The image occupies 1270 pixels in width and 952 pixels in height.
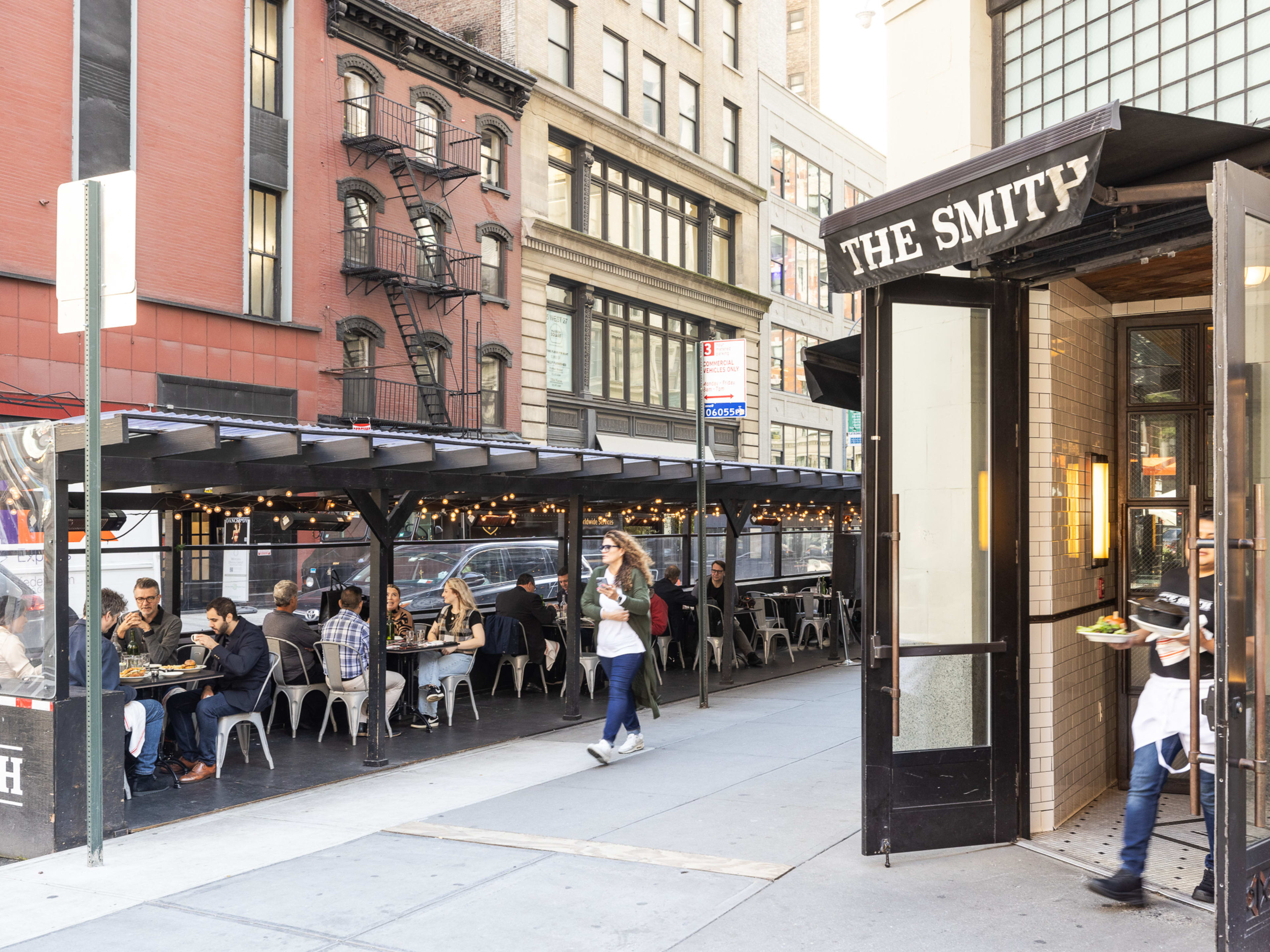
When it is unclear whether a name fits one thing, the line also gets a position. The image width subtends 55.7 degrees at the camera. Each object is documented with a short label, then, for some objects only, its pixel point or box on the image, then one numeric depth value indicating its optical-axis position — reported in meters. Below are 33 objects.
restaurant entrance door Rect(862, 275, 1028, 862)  6.27
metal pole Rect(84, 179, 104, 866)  6.59
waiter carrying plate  5.43
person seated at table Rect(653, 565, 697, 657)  16.20
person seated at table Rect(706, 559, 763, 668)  17.02
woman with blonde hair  11.88
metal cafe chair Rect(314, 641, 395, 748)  10.84
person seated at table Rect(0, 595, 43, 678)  7.58
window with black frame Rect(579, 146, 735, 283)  29.41
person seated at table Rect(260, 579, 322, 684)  10.99
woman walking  9.69
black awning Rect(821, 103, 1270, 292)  4.82
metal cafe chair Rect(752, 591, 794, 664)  17.38
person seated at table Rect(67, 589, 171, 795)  7.78
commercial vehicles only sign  12.45
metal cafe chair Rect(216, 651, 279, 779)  9.49
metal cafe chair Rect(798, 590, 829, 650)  19.72
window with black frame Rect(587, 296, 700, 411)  29.52
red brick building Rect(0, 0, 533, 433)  17.92
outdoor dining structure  7.43
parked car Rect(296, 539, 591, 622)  16.59
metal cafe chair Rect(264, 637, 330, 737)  10.94
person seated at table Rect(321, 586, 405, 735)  10.77
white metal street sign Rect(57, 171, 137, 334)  6.65
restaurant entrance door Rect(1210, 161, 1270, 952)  4.22
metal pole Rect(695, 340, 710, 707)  12.78
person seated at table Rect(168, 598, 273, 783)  9.48
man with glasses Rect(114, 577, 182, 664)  10.55
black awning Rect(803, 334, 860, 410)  8.71
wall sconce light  7.70
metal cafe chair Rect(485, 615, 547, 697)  13.80
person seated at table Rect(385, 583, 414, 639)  12.10
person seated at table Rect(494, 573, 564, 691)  14.04
